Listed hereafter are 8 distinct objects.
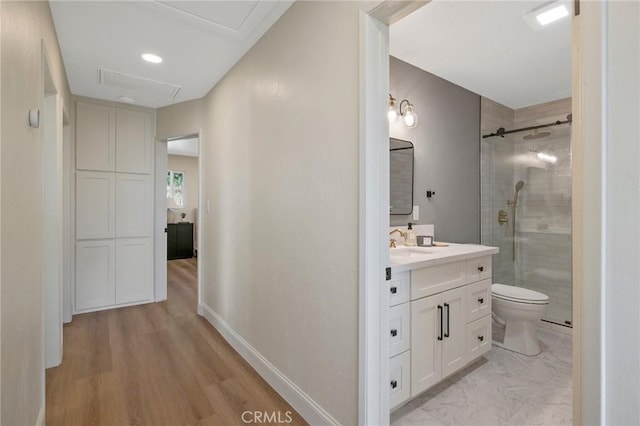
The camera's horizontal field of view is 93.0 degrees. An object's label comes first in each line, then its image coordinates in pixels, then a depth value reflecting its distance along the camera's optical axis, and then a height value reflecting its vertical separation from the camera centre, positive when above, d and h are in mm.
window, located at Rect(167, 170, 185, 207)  7160 +578
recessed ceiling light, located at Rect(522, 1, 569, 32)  1809 +1235
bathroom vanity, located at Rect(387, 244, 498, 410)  1644 -623
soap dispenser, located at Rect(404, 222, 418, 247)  2494 -212
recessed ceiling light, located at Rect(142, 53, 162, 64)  2393 +1233
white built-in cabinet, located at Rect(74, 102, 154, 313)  3352 +50
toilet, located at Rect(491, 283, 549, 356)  2412 -834
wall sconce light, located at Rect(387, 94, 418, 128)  2452 +824
